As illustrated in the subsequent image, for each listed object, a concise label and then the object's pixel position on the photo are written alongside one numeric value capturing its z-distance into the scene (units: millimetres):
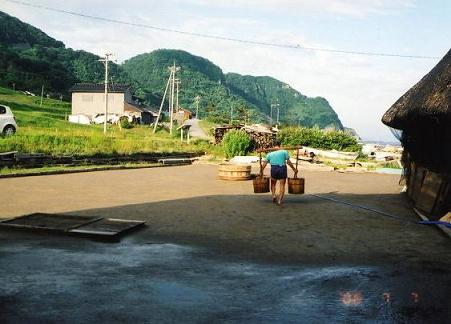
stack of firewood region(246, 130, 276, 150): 42656
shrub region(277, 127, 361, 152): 44375
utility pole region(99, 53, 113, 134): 46656
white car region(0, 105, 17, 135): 24312
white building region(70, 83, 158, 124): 72375
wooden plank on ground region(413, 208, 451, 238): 8955
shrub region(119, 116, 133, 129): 59438
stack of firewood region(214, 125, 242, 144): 43750
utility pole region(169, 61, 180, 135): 53147
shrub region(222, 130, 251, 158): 33781
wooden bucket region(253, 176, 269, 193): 13430
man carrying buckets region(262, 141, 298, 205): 12336
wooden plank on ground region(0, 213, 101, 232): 8306
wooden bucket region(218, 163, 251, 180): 19469
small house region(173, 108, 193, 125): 104394
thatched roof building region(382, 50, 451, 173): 9562
